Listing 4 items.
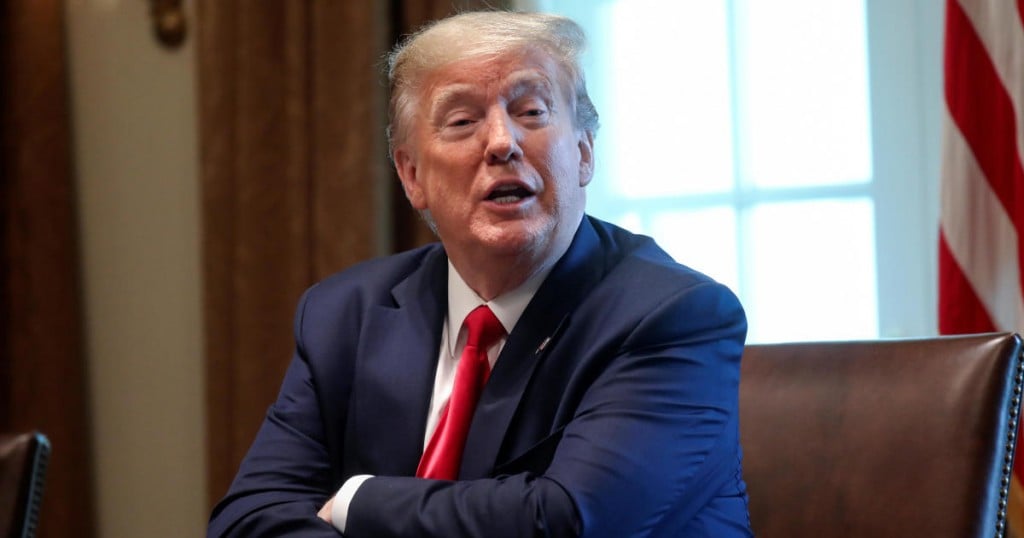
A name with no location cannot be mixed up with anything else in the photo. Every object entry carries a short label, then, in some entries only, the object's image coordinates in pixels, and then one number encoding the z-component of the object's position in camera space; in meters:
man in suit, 3.25
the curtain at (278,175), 6.64
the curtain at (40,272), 7.95
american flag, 4.92
